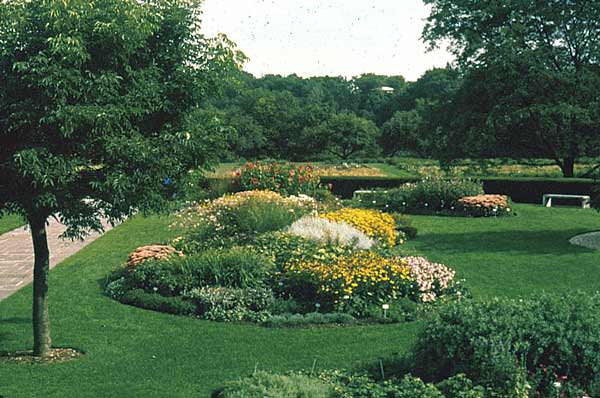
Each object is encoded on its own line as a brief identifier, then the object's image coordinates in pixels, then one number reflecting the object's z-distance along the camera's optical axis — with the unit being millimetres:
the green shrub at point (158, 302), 9047
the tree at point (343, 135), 47691
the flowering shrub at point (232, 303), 8742
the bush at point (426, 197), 19672
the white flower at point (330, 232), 11148
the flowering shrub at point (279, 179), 18281
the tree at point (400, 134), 50644
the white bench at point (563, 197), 21594
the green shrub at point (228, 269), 9602
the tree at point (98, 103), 6172
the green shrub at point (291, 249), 10125
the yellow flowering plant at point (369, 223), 13047
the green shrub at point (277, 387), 5293
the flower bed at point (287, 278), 8883
